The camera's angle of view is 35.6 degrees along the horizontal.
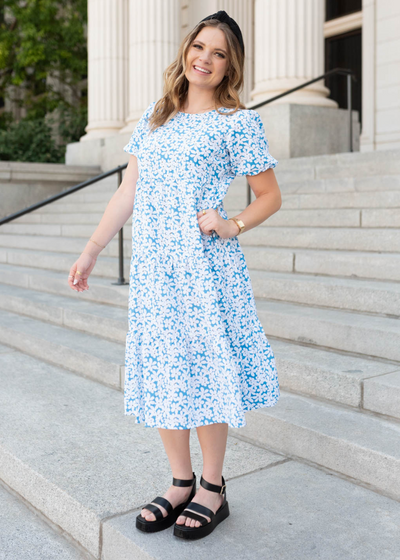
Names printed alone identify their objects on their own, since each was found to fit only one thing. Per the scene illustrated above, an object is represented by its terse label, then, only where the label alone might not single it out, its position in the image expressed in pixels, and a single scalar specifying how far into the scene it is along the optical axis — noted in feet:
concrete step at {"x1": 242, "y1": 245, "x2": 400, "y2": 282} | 14.66
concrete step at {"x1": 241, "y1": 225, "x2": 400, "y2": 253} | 15.89
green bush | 46.42
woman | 7.23
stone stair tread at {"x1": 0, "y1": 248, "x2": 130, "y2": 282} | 21.29
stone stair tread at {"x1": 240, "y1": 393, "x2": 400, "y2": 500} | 8.76
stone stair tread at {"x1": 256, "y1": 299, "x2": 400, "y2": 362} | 11.64
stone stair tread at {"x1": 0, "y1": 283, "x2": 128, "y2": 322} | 17.29
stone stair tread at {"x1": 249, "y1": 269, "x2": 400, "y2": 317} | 13.15
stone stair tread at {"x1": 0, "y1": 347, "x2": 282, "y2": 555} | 8.55
